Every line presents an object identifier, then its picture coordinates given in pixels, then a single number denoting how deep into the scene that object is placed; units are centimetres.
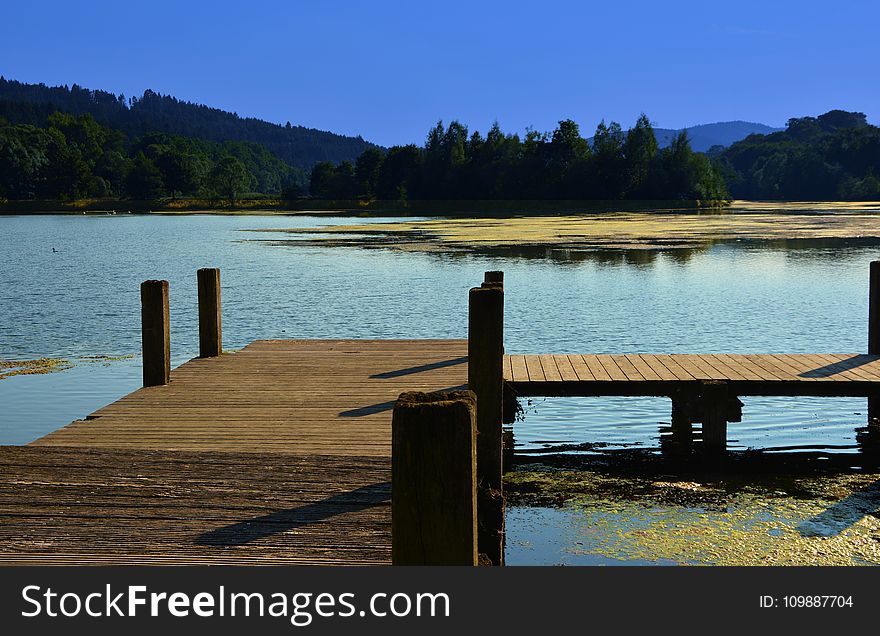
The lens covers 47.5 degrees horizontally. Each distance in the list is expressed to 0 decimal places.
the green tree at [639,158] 13175
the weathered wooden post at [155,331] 964
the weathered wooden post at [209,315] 1136
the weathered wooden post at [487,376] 736
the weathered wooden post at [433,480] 345
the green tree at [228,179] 17500
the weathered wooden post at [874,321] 1173
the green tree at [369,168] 15062
